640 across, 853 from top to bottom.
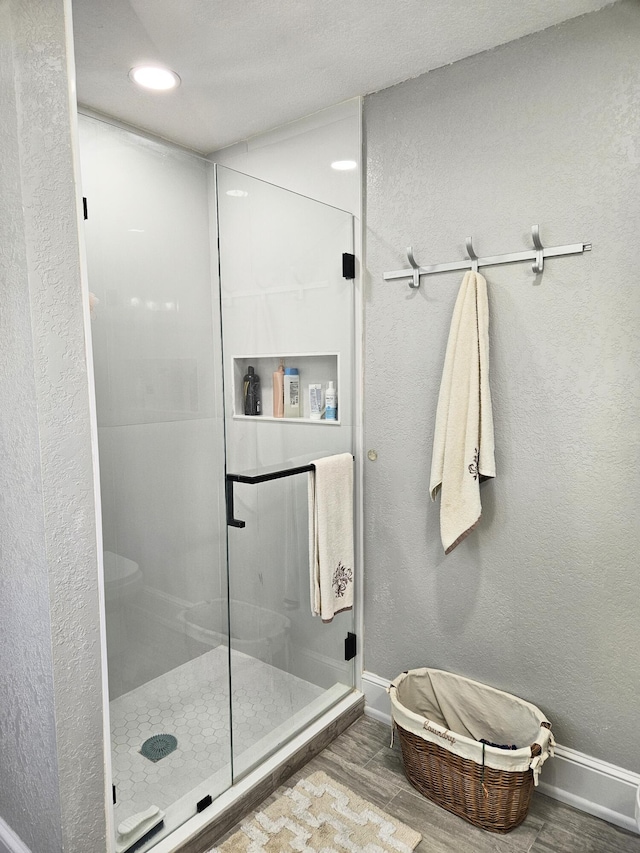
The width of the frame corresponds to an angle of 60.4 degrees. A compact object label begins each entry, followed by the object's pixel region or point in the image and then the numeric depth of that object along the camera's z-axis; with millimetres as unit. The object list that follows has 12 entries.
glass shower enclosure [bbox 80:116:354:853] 1478
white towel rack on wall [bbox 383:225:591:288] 1583
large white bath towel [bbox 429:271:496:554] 1688
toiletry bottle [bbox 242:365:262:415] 1729
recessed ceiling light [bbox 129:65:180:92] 1727
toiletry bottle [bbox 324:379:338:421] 1991
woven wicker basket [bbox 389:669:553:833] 1543
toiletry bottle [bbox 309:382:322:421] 1970
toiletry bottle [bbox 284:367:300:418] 1885
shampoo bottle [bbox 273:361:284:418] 1838
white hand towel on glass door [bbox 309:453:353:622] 1895
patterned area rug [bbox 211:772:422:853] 1538
